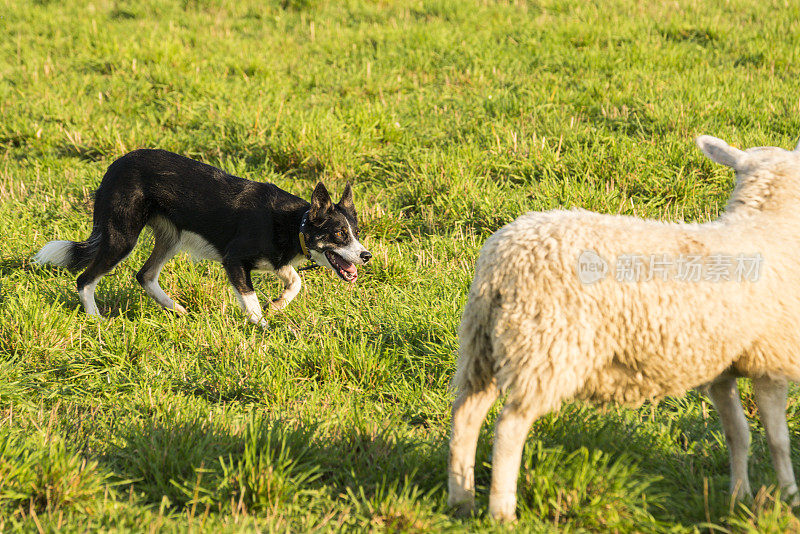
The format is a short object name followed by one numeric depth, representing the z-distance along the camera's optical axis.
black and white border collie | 9.45
